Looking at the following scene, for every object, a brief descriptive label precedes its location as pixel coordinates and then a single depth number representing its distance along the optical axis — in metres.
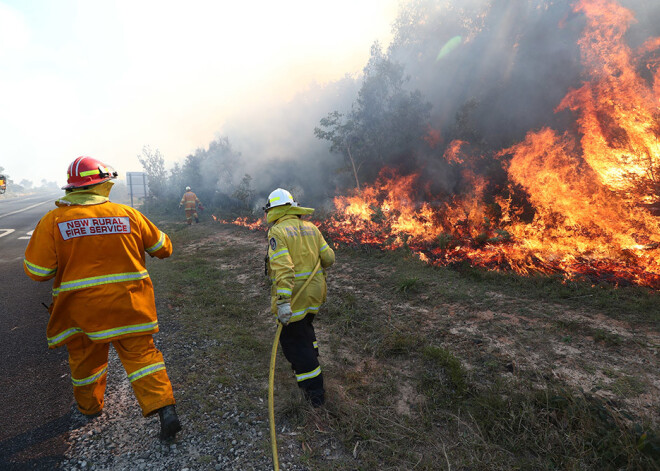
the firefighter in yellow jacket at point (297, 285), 2.89
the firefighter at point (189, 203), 14.48
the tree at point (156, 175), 22.88
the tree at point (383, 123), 13.58
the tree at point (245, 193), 15.56
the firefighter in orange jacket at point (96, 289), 2.41
